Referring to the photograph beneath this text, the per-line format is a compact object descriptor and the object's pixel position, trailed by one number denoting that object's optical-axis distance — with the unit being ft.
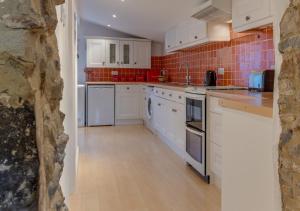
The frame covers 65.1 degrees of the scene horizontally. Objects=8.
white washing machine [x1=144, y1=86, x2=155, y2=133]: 15.30
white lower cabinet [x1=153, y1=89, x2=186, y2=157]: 10.27
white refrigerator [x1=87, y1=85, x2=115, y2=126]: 17.25
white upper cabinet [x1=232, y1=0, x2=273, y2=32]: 6.74
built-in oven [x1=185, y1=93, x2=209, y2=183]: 8.09
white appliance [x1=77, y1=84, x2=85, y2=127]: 17.25
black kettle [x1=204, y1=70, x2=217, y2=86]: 10.97
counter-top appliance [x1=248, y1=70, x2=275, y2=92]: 7.36
